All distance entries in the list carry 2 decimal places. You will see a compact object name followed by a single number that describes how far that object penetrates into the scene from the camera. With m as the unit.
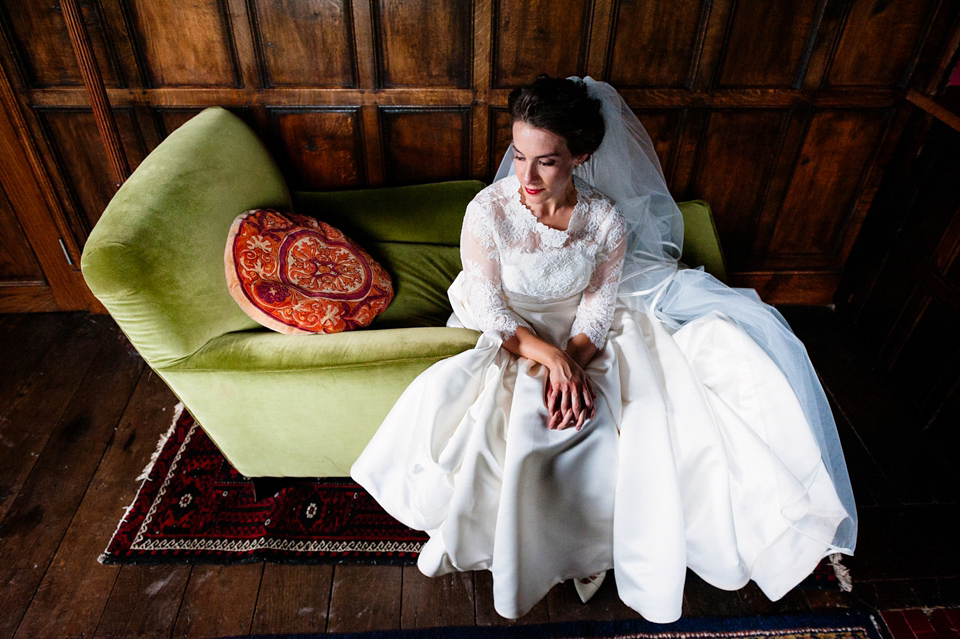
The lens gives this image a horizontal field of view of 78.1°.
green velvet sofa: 1.41
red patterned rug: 1.78
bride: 1.40
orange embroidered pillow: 1.63
